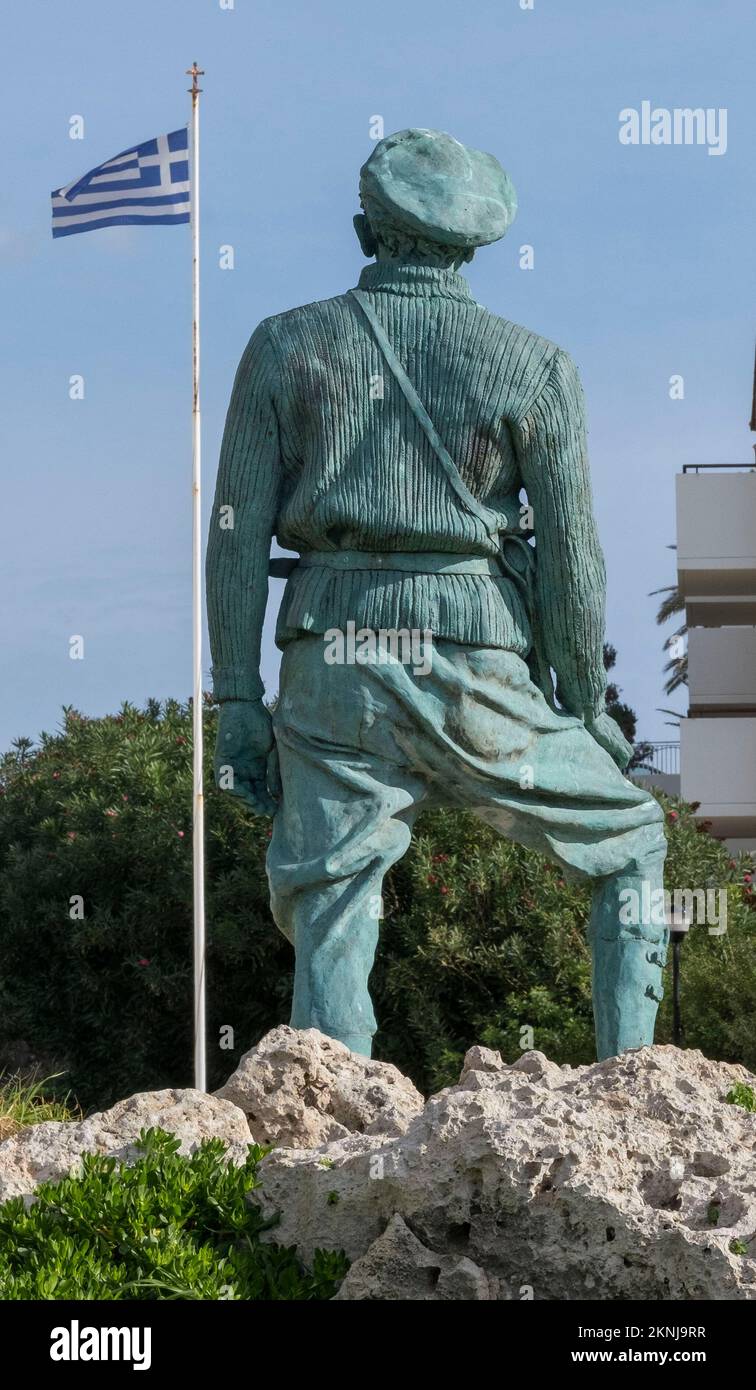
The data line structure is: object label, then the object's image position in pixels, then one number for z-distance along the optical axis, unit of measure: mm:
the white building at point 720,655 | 33219
